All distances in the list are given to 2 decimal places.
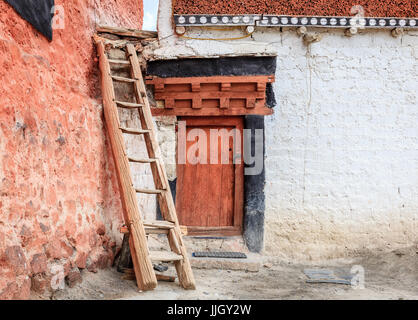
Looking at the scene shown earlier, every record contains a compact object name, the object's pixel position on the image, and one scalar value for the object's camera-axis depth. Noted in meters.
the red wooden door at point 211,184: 4.20
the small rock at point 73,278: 2.58
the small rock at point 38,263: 2.23
